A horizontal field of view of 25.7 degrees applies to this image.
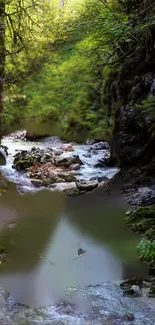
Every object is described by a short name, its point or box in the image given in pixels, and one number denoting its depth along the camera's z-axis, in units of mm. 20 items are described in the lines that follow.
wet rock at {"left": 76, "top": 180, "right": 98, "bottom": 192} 8906
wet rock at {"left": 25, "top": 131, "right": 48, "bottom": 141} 16828
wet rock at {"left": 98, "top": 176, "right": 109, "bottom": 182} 9828
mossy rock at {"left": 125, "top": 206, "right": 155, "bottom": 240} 6023
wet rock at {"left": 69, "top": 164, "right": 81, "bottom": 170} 10895
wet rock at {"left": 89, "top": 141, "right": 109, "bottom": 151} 14156
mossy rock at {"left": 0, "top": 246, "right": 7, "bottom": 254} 5373
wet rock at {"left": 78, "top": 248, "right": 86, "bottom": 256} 5552
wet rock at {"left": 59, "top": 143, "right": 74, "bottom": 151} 13828
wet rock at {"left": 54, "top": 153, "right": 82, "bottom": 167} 11188
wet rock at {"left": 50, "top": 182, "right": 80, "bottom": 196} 8672
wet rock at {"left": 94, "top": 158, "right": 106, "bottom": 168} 11250
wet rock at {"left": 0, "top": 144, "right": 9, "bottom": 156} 12456
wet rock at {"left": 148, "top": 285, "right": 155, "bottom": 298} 4160
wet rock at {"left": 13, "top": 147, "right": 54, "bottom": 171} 10867
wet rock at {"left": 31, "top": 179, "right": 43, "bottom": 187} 9344
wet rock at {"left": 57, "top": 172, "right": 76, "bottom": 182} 9781
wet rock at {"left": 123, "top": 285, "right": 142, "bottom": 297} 4219
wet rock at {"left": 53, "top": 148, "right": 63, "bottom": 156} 12898
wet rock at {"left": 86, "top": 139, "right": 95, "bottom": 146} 15359
